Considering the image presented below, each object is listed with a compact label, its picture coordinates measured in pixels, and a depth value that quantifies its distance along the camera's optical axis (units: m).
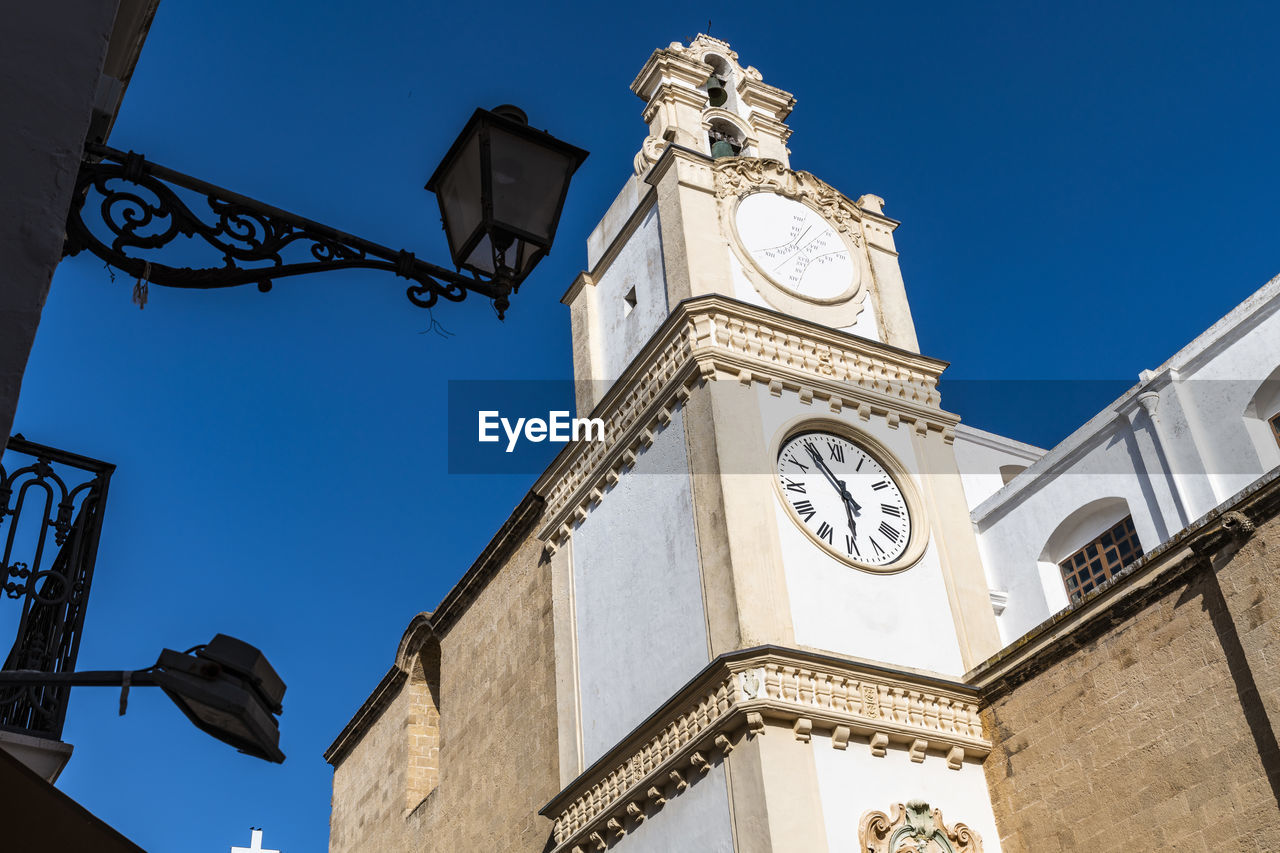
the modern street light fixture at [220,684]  3.76
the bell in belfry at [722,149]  16.20
